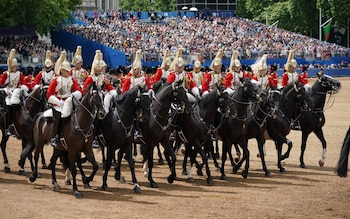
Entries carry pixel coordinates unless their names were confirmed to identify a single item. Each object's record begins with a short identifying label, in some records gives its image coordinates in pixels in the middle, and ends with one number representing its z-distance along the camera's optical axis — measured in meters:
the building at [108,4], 120.70
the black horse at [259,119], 23.12
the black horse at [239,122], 21.94
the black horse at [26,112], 23.52
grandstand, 64.94
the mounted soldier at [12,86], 23.67
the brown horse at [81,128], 18.81
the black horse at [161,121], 20.33
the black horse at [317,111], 24.81
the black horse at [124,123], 19.81
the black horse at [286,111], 23.97
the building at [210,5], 79.81
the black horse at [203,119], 21.61
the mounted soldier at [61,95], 19.31
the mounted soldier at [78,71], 22.68
